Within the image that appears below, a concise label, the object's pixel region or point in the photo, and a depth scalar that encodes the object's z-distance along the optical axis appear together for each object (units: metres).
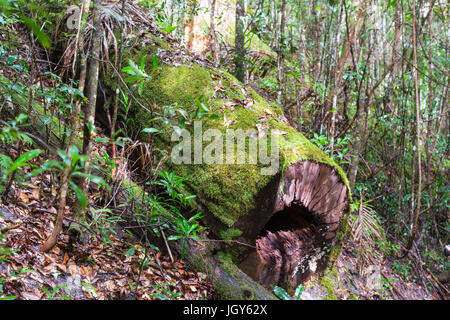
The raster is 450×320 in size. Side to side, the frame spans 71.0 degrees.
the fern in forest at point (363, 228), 3.87
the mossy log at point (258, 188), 2.71
